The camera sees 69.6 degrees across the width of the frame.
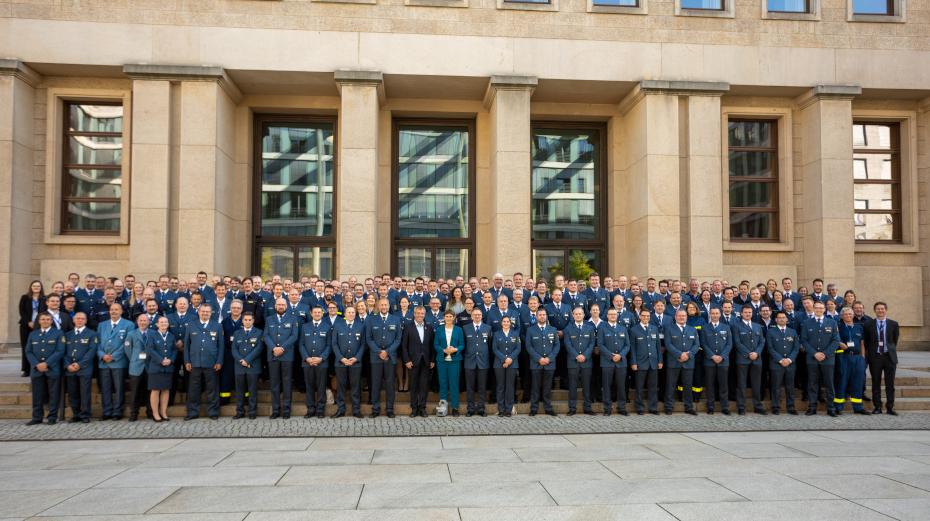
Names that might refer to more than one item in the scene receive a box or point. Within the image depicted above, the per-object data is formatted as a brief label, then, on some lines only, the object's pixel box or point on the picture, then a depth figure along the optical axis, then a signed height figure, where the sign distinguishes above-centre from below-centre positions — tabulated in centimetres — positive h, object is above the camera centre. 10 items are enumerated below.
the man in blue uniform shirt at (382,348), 1159 -111
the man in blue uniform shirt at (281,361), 1143 -132
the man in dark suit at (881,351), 1209 -117
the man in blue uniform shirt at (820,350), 1205 -119
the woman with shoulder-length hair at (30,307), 1260 -45
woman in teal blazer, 1180 -129
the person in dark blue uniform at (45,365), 1098 -134
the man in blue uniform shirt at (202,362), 1126 -132
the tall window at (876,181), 2016 +318
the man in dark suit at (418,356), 1179 -126
